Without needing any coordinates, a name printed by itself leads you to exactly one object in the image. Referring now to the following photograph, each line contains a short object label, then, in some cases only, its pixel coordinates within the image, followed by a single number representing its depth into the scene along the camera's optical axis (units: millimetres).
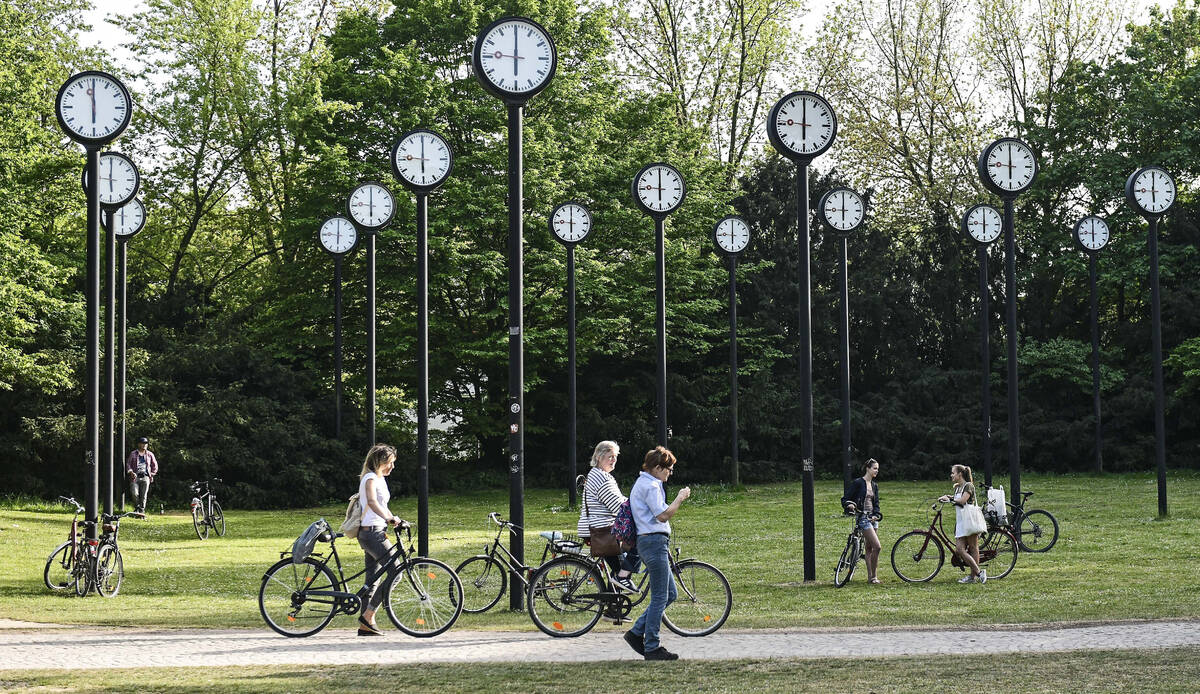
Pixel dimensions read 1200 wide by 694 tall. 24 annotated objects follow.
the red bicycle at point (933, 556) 16922
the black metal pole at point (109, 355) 17812
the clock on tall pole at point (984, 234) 26500
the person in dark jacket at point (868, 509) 16453
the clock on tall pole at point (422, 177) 17766
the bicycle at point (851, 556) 16344
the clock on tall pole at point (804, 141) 16969
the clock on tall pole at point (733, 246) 33938
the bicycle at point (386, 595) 12055
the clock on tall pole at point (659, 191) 20562
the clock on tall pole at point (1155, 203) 23578
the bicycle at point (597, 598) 11742
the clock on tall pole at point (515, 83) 13539
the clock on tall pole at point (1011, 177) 20469
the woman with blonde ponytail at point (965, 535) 16469
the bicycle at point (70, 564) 16375
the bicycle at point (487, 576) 13367
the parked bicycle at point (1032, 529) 19734
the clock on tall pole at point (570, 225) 28188
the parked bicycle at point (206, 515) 24500
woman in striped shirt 12172
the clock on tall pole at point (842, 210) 25484
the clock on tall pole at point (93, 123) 16469
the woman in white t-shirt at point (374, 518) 12078
